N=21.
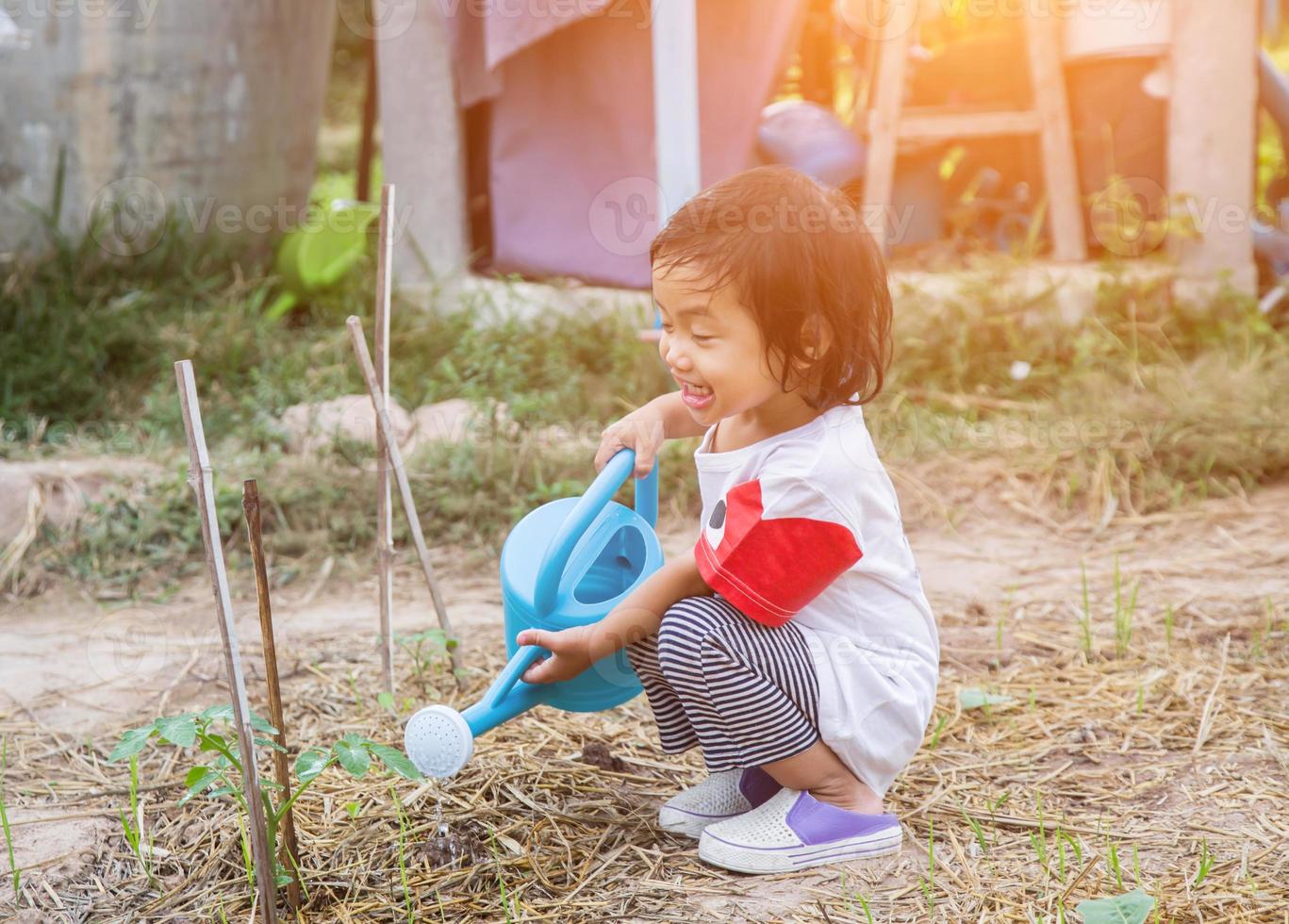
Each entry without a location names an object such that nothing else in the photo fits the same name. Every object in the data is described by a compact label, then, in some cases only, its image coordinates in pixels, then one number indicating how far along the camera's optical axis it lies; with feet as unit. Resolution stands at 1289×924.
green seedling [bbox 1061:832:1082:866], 4.82
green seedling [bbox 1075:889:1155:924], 4.14
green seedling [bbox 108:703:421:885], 4.24
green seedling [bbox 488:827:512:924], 4.50
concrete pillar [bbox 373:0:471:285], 13.29
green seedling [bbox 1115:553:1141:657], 6.95
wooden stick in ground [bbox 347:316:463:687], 5.64
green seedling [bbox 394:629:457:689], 6.25
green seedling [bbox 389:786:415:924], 4.48
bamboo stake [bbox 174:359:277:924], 4.01
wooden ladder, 12.25
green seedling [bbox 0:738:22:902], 4.75
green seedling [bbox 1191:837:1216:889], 4.62
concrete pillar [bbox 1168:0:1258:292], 12.05
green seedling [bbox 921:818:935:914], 4.62
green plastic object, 13.83
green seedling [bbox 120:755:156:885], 4.93
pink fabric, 12.32
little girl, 4.54
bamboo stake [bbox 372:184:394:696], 5.68
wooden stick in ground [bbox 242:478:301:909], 4.03
